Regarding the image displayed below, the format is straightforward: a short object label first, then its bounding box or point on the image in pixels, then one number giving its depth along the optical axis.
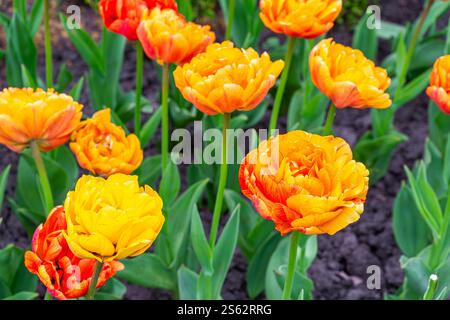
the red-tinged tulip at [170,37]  1.11
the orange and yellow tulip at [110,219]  0.92
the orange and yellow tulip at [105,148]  1.15
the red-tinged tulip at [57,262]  0.99
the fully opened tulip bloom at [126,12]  1.17
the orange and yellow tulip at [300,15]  1.16
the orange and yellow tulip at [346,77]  1.11
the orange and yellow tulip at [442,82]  1.14
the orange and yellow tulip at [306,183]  0.94
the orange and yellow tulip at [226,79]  1.01
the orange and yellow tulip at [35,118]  1.02
